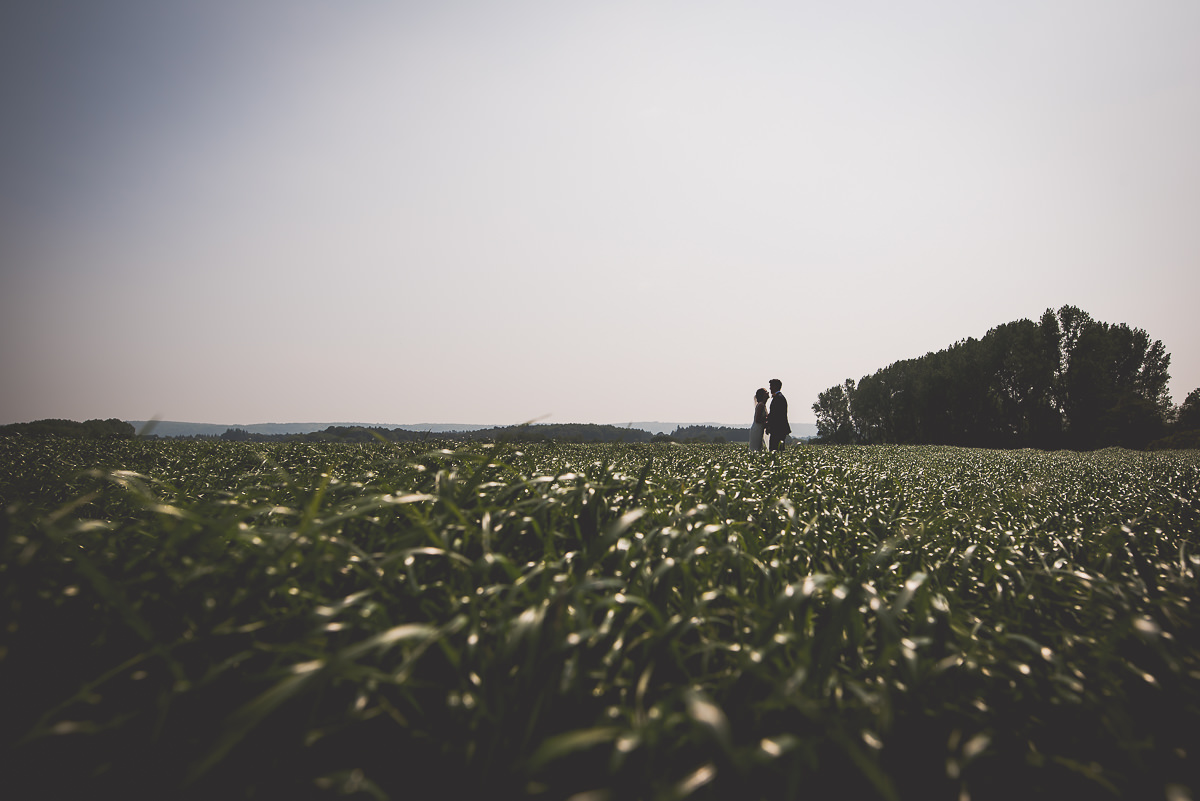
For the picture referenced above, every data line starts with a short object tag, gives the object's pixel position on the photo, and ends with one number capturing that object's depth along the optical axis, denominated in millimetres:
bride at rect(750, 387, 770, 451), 13555
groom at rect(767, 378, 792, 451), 13484
